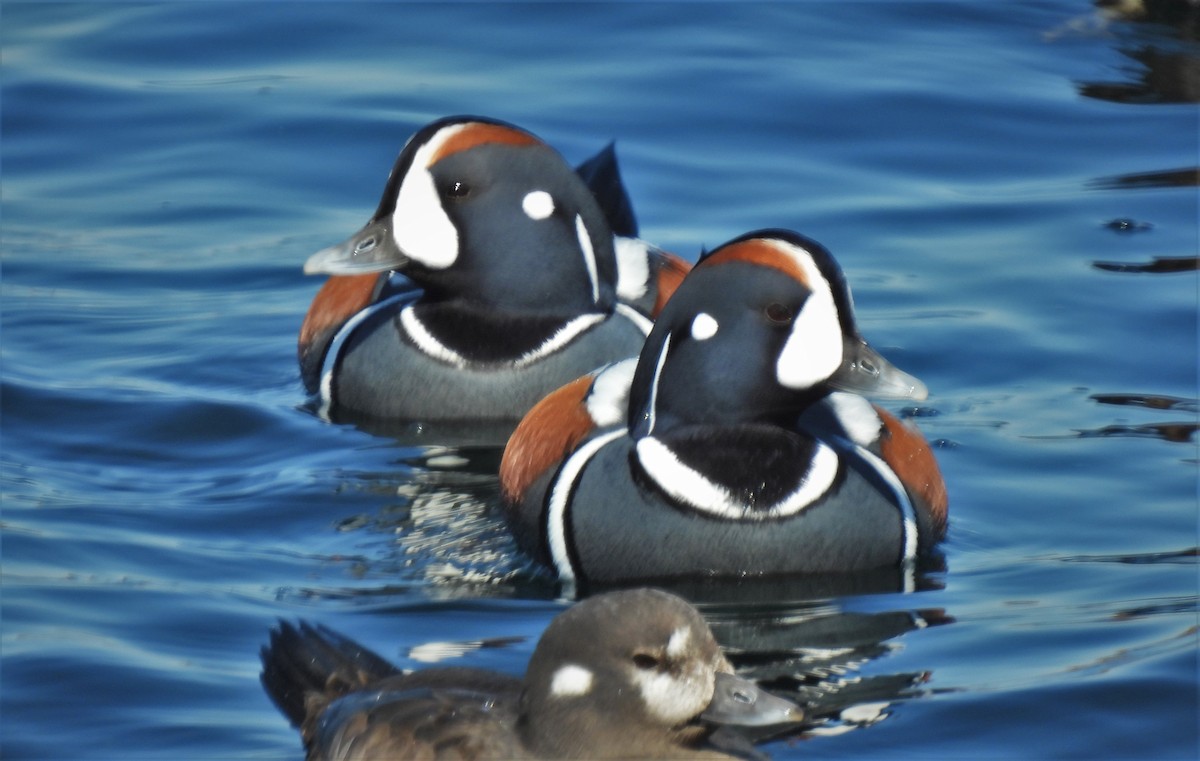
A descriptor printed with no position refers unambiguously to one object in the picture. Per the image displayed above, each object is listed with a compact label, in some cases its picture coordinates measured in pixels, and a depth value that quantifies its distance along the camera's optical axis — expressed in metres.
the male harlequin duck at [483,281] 17.45
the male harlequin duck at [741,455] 13.78
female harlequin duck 10.09
